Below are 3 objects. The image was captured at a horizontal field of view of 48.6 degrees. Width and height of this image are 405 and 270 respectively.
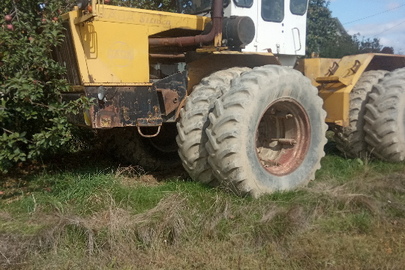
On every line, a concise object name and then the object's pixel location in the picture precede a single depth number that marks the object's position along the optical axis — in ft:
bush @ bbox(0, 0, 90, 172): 14.73
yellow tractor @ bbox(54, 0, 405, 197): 14.90
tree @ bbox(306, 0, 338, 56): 66.80
